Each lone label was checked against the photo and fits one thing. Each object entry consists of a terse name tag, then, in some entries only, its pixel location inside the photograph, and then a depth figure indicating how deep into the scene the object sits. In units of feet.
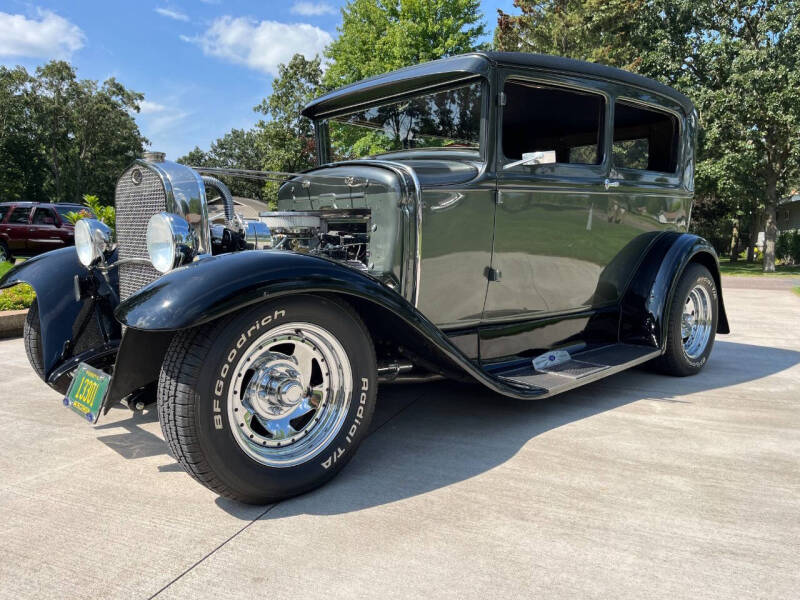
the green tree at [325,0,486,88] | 55.42
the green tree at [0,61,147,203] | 104.27
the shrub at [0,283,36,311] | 19.65
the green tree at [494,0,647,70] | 59.00
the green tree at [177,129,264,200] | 209.46
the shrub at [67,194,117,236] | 23.39
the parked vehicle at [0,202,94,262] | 49.70
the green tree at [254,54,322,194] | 91.86
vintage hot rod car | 6.93
